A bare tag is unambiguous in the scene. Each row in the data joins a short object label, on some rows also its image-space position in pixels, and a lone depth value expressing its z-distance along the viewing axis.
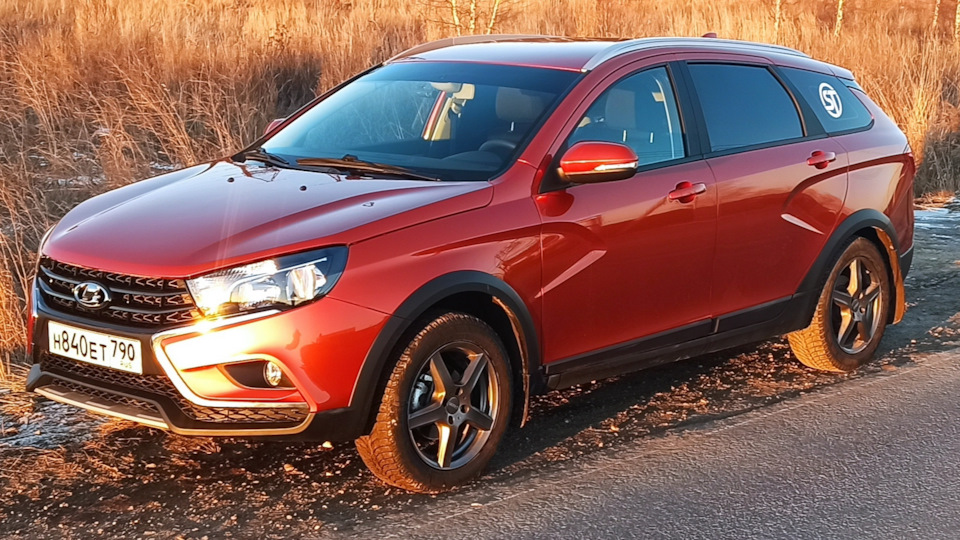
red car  3.88
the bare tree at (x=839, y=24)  17.81
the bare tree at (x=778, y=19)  16.92
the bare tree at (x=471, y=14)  12.80
